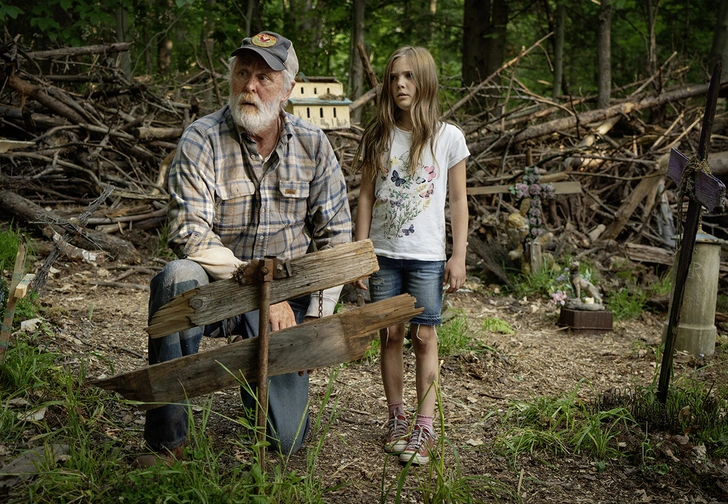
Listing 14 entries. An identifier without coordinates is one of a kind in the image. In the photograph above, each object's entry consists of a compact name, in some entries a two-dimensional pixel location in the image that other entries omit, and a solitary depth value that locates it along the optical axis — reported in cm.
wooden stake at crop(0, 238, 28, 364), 312
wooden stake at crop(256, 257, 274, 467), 243
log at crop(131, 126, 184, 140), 691
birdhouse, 545
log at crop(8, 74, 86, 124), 652
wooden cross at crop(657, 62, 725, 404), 327
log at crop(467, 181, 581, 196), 698
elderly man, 281
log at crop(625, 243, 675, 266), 708
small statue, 560
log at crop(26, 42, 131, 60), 681
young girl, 319
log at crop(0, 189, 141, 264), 608
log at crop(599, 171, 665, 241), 762
